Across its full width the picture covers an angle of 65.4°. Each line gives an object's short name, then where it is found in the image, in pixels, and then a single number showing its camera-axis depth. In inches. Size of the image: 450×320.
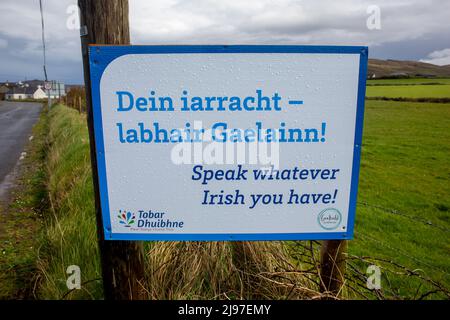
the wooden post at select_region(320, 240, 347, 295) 90.1
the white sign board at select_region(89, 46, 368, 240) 81.4
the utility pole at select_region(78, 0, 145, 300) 78.9
